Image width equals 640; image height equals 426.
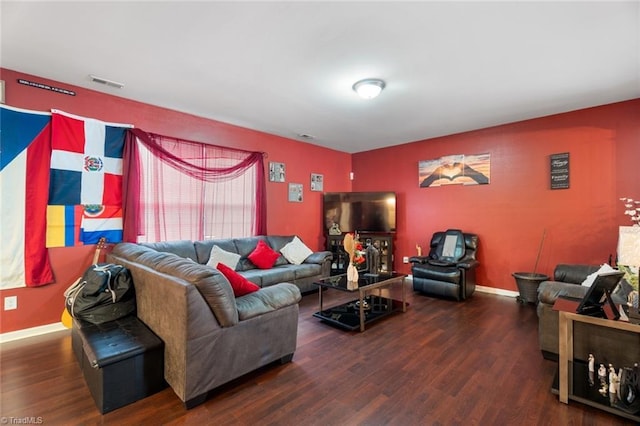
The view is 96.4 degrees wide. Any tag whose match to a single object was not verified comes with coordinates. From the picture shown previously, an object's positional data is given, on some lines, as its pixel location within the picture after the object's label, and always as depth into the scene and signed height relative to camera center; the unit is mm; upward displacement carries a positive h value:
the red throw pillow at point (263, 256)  4289 -648
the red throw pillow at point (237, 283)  2344 -571
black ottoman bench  1814 -1005
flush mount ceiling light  3057 +1383
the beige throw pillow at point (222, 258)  3922 -613
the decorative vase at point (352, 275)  3440 -764
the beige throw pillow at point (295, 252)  4676 -632
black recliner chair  4180 -800
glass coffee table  3225 -1221
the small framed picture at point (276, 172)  5156 +760
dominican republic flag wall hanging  3092 +370
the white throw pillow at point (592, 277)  2681 -609
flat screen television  5550 +61
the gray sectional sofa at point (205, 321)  1868 -787
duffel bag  2346 -699
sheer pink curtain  3604 +339
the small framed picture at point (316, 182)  5917 +675
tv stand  5547 -694
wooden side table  1897 -891
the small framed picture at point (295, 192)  5488 +417
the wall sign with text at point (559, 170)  4020 +632
